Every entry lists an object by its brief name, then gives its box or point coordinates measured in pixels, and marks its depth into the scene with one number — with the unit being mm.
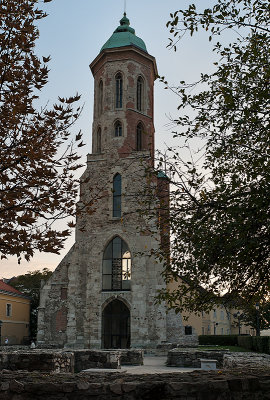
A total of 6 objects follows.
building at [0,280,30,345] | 41875
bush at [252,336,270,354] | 23580
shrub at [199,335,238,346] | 36969
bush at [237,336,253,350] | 27828
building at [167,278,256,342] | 30625
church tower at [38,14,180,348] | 29172
